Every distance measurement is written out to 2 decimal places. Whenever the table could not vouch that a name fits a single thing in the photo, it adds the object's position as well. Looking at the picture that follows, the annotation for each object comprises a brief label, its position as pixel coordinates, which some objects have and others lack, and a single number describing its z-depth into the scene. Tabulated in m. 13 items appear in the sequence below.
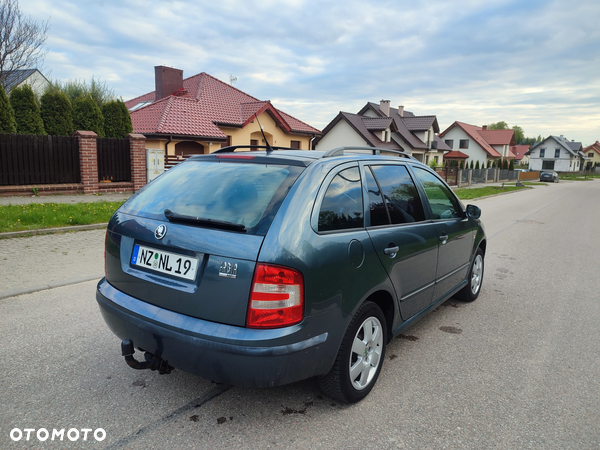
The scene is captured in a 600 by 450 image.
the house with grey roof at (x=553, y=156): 93.00
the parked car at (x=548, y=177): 56.03
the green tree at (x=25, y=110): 15.24
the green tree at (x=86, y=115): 17.06
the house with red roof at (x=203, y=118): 22.06
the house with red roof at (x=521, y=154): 110.71
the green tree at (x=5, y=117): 14.09
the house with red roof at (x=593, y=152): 122.06
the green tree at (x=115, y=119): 18.02
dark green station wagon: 2.31
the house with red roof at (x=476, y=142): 67.19
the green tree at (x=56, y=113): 16.53
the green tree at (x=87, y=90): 31.09
